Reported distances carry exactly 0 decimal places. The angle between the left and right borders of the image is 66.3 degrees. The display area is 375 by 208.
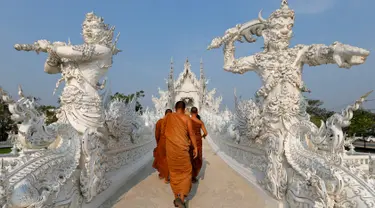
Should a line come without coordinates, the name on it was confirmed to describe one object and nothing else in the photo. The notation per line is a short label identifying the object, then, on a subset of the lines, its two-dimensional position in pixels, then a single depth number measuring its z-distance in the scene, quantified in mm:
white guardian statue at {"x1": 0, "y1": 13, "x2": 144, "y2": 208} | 2400
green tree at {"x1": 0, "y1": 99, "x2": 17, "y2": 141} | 21172
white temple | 28062
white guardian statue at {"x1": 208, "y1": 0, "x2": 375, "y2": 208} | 2354
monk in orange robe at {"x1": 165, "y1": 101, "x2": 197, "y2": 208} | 3965
